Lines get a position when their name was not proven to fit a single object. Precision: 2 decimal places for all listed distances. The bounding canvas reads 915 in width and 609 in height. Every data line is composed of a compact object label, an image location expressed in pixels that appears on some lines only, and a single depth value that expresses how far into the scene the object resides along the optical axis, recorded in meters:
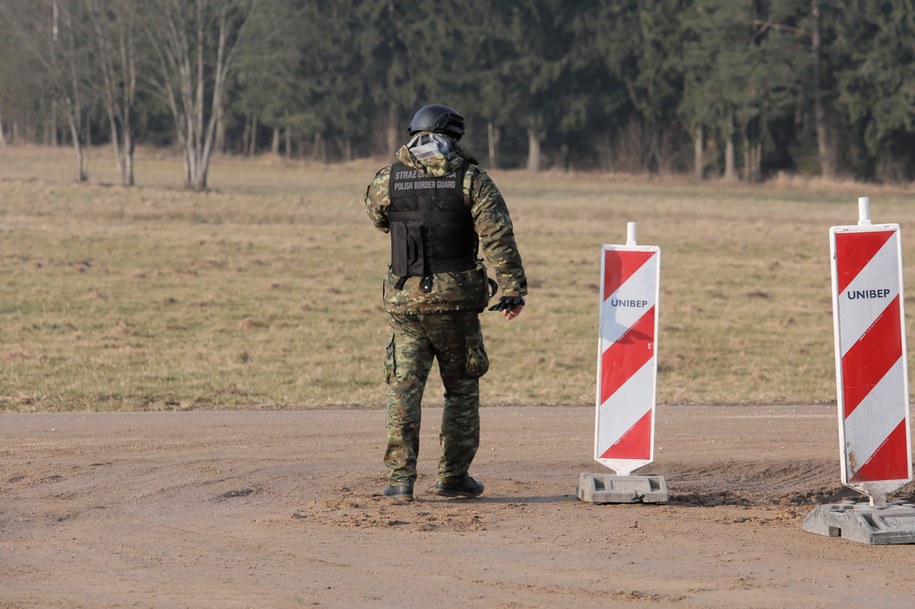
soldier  13.70
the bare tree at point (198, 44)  101.62
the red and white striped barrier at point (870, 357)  12.45
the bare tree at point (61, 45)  113.37
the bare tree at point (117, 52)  107.19
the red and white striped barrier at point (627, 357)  14.12
